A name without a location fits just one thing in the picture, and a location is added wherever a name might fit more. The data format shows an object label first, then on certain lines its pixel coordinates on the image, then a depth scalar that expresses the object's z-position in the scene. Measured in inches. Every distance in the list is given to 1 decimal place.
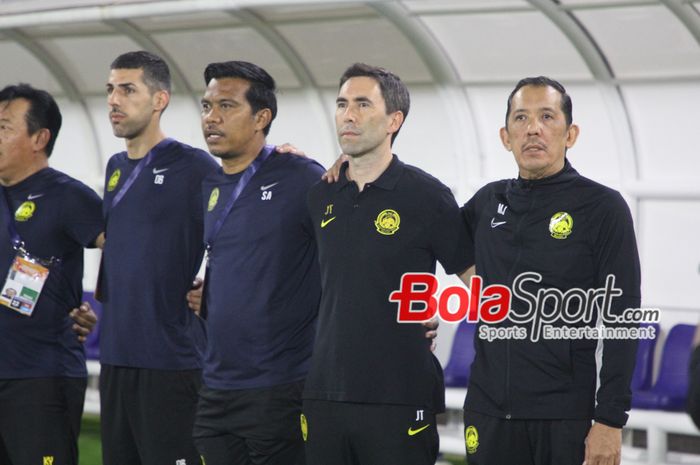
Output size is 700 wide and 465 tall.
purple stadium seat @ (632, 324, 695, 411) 535.5
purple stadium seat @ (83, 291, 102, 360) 717.9
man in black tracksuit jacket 299.7
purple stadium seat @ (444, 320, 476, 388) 600.1
